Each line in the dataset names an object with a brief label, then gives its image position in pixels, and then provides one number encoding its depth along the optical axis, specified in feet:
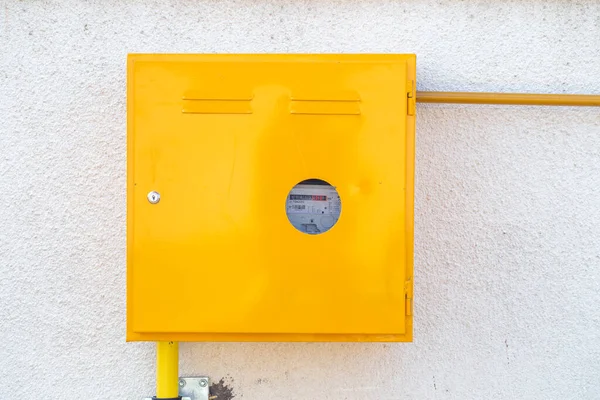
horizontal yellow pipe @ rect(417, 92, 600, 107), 5.49
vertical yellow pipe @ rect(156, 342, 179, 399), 5.53
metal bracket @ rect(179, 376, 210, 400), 5.80
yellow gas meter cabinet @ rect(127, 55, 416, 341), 4.73
